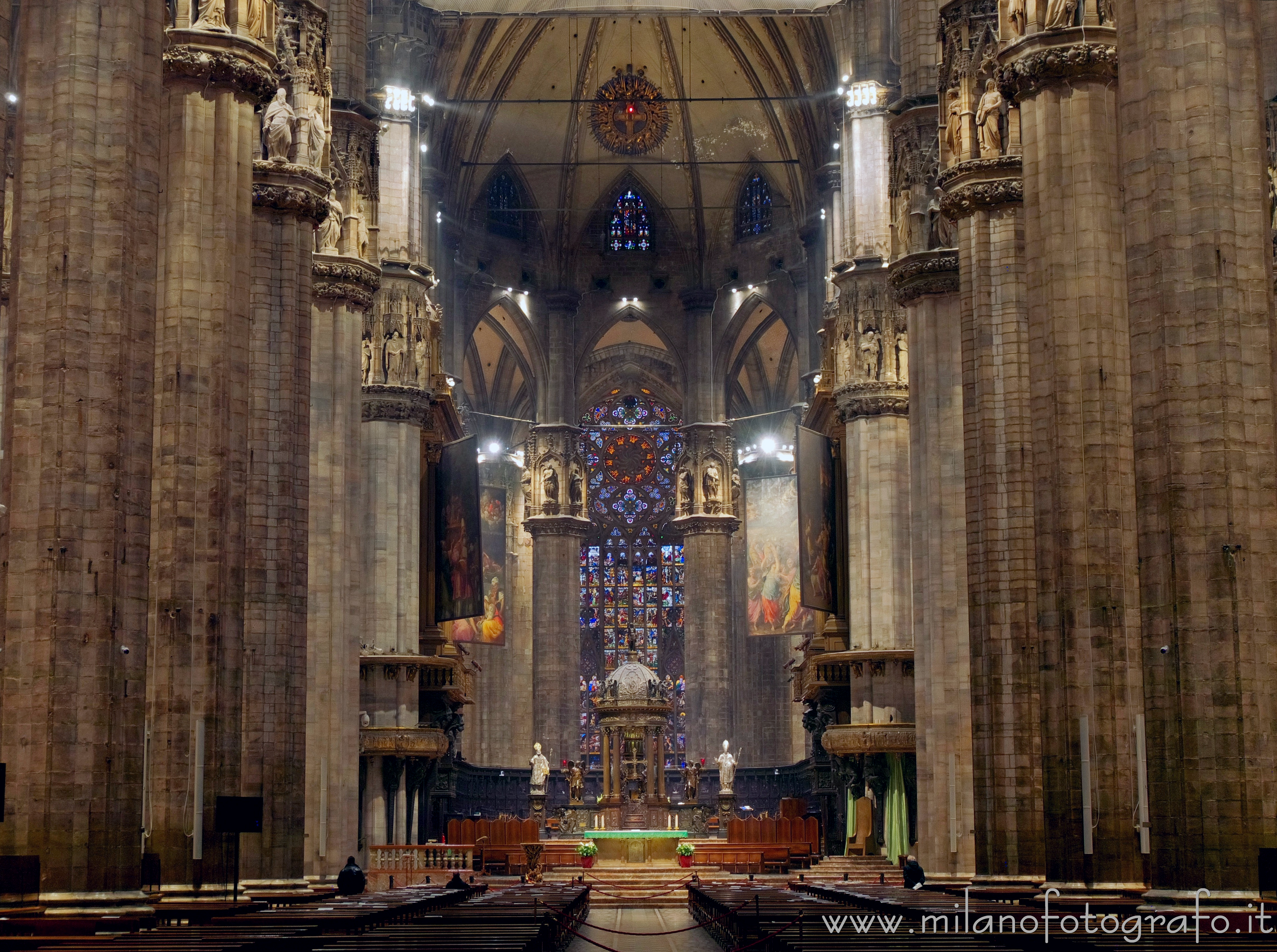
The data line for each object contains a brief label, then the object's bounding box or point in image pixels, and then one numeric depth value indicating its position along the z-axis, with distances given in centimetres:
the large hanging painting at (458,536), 4875
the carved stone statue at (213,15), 2533
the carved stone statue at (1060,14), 2466
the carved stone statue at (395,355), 4544
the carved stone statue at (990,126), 3023
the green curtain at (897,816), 4209
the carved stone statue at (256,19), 2569
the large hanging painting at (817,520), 4716
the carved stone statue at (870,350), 4550
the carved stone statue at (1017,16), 2516
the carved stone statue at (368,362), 4531
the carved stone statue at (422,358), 4597
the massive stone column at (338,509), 3600
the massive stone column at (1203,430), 1755
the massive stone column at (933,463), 3444
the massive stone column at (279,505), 2730
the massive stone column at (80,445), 1819
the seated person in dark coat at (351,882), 2727
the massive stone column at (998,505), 2766
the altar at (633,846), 4684
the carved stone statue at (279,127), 2895
